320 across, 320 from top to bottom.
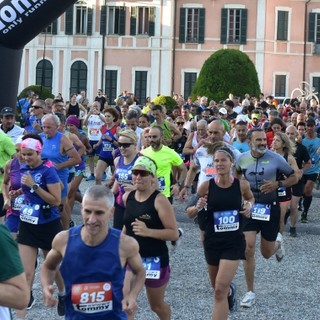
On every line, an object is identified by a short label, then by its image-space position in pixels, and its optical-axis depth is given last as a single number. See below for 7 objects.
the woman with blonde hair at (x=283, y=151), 12.19
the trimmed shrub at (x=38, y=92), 35.94
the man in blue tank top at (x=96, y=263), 5.94
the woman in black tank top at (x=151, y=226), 7.73
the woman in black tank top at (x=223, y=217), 8.58
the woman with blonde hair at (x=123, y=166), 9.70
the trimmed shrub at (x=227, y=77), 42.41
